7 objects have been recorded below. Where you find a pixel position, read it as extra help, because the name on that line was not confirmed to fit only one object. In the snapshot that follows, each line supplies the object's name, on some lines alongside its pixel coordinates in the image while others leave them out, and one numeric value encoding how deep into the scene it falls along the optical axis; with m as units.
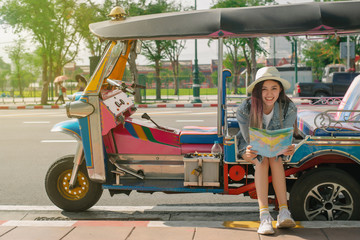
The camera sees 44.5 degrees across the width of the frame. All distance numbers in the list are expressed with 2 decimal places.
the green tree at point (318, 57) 50.73
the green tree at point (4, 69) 79.26
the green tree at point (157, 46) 28.62
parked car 22.91
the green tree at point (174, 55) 43.18
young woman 3.91
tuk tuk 4.04
